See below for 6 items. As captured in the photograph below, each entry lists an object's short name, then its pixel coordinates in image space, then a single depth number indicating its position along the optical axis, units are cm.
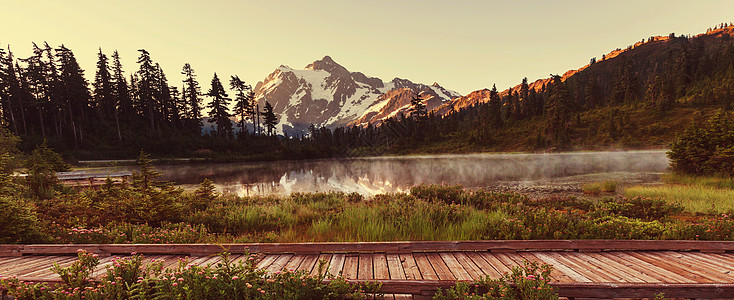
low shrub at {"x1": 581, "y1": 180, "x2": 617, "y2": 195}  1767
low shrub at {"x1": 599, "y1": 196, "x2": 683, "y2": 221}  1057
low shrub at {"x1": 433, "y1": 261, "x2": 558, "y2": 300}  367
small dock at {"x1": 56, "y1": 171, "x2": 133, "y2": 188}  1761
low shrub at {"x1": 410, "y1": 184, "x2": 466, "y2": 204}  1435
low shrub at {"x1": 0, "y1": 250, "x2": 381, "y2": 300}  361
